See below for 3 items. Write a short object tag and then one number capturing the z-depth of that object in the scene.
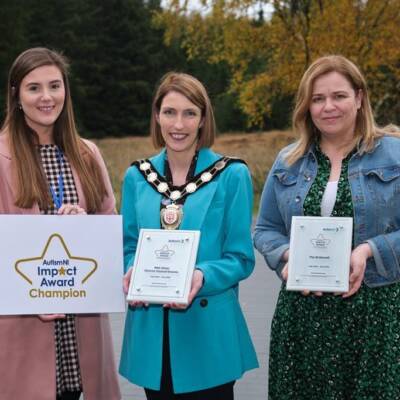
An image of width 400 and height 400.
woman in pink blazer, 3.79
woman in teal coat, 3.68
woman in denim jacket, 3.63
